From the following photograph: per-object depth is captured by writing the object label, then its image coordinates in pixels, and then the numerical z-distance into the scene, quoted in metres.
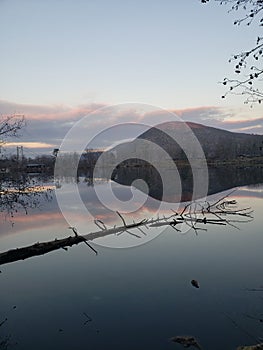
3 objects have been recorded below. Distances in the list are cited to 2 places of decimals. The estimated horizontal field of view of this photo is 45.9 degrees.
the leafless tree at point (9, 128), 6.49
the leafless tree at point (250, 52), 2.34
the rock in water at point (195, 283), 5.96
